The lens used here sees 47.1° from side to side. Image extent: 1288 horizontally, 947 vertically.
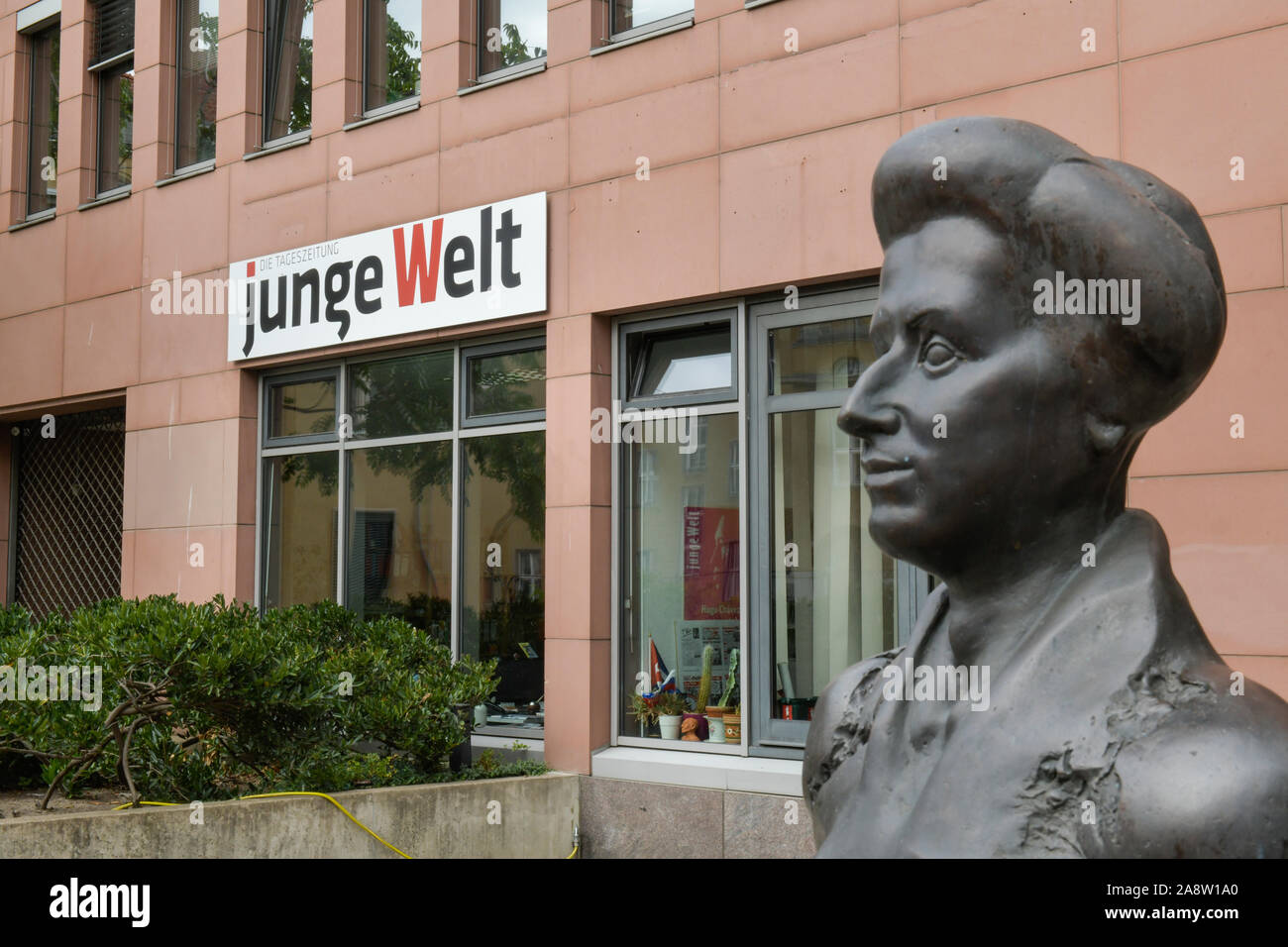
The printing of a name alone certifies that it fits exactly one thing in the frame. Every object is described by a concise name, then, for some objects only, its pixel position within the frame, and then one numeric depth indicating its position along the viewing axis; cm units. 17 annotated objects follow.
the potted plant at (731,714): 937
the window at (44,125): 1553
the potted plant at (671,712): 956
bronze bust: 216
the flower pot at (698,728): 948
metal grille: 1481
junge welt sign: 1014
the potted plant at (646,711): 970
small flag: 970
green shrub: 728
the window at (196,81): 1360
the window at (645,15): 963
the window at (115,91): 1450
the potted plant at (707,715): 946
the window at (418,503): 1054
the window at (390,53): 1160
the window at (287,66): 1266
